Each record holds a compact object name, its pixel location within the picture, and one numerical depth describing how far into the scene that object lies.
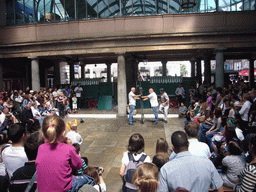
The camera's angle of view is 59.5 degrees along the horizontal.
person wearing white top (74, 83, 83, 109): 16.69
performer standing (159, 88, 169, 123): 11.63
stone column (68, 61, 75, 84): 23.45
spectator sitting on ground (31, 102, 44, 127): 10.27
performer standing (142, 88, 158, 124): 11.22
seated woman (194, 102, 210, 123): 7.95
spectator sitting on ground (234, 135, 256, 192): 2.82
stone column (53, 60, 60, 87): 23.76
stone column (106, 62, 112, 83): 29.94
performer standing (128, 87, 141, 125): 11.27
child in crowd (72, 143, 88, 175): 3.62
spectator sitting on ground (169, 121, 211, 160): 3.94
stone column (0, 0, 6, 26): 15.61
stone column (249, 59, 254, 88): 26.60
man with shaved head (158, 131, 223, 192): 2.36
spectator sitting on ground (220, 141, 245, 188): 3.92
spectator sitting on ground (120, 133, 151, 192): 3.30
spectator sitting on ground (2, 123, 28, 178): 3.17
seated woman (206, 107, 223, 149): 6.80
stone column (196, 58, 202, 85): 22.05
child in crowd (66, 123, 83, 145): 5.79
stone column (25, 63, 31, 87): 22.02
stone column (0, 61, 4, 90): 16.07
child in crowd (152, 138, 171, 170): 3.97
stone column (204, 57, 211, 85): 19.94
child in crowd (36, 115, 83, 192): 2.45
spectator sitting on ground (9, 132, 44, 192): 2.73
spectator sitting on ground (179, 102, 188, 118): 12.27
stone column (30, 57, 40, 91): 15.28
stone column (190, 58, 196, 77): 25.73
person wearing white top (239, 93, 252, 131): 7.41
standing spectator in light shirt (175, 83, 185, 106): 15.88
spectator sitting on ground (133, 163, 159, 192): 2.12
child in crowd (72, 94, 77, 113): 15.00
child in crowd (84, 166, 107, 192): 3.40
